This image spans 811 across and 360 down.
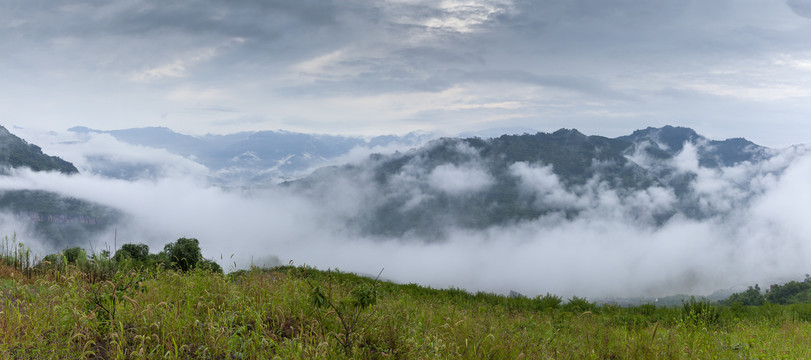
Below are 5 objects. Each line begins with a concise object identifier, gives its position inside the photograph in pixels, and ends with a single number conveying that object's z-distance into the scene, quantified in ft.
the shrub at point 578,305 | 47.91
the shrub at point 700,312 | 40.14
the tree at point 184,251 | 47.16
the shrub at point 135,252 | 46.98
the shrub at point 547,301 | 49.44
